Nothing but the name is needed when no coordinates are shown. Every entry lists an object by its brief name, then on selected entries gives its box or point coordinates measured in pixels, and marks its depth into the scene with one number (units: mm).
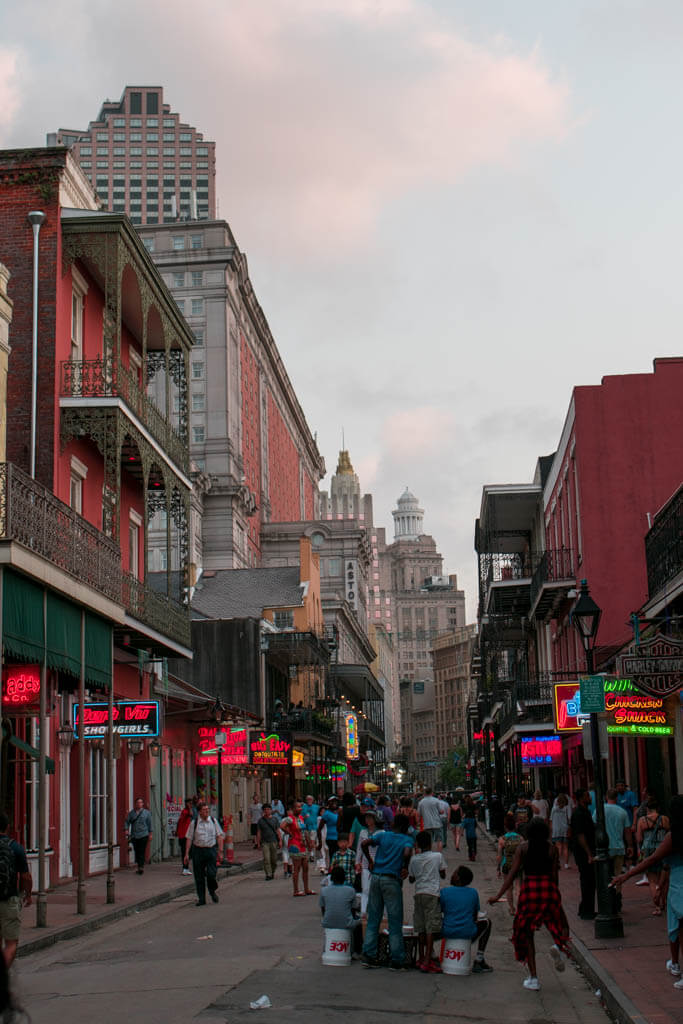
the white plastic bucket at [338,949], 12891
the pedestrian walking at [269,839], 25764
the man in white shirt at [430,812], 29875
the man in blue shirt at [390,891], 12531
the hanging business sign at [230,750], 34531
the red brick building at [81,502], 18453
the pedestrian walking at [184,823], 27898
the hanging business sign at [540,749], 37969
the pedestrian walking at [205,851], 19469
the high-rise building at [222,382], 94562
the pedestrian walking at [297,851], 22219
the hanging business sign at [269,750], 41781
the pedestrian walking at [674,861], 9820
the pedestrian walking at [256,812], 36688
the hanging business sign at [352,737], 79994
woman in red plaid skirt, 11500
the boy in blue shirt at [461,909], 12023
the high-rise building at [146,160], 177500
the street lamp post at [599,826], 14211
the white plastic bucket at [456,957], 12320
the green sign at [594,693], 15258
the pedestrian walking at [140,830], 27453
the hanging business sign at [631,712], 19125
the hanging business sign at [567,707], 27977
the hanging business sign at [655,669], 16516
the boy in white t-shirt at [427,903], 12320
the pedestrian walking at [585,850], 16562
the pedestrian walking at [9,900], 10859
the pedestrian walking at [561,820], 26547
